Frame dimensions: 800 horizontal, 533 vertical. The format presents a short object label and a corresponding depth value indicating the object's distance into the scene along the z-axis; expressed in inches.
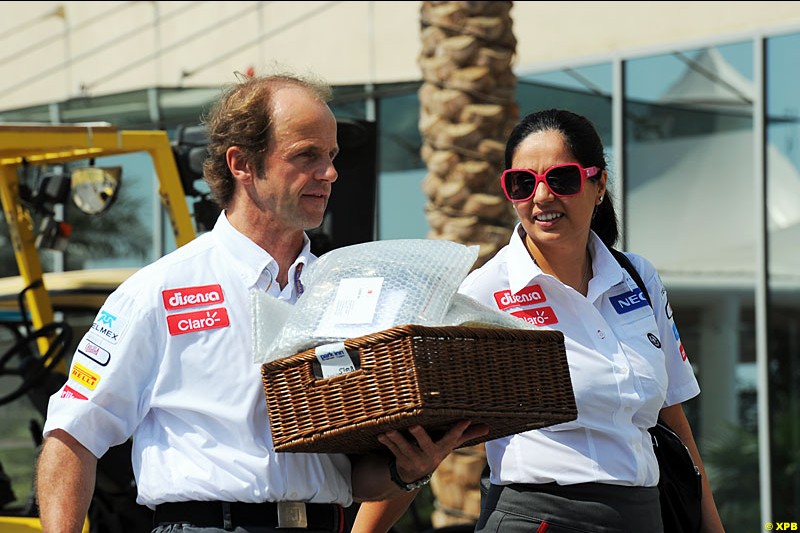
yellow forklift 378.4
